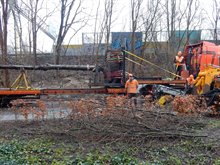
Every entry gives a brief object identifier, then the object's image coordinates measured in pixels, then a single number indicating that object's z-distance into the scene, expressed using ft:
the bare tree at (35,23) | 92.23
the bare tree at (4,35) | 73.67
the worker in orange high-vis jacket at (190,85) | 47.06
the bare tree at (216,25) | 112.78
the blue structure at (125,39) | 101.50
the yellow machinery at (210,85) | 41.57
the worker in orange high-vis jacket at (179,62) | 58.44
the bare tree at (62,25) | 95.09
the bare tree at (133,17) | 101.07
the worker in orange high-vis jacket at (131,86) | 54.11
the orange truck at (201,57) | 52.37
